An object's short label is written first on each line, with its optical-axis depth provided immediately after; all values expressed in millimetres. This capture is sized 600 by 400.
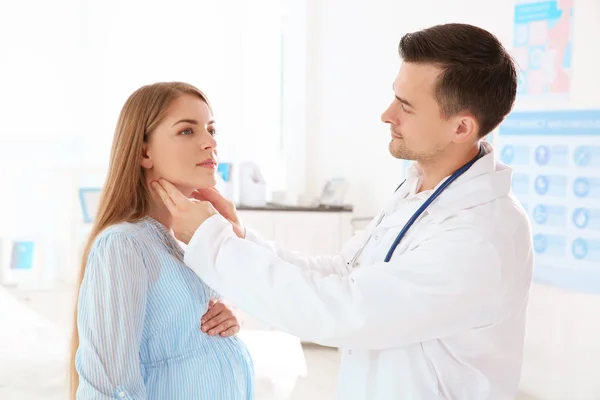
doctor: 1574
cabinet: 4910
